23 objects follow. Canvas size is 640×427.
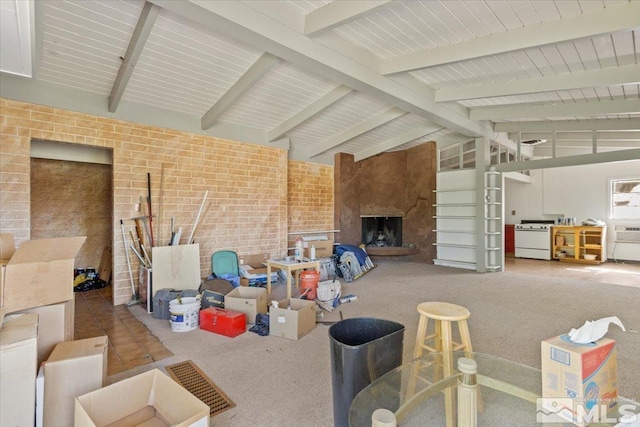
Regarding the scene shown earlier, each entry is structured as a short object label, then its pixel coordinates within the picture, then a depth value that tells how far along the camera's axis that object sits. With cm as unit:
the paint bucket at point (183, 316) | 339
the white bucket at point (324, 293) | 418
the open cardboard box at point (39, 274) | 189
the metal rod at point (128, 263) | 448
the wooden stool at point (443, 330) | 184
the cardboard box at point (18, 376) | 148
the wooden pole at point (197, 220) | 505
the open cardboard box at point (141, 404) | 166
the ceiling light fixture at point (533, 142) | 773
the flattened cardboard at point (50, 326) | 201
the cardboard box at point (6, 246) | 223
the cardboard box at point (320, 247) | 657
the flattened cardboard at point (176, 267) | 431
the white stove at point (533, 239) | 845
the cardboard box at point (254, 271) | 516
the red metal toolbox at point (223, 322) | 328
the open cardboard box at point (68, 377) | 175
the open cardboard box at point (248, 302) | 362
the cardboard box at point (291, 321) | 317
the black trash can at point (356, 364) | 161
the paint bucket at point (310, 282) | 435
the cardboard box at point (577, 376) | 120
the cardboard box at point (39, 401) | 166
